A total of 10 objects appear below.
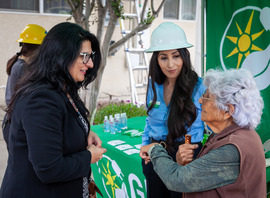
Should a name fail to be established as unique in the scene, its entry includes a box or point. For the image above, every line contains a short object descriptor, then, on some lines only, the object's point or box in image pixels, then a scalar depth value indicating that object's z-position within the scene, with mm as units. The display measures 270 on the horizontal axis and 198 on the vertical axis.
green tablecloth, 2535
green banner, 2756
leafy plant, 3896
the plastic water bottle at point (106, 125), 3293
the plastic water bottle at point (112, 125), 3225
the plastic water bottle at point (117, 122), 3281
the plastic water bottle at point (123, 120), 3333
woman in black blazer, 1244
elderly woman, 1201
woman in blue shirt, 1921
